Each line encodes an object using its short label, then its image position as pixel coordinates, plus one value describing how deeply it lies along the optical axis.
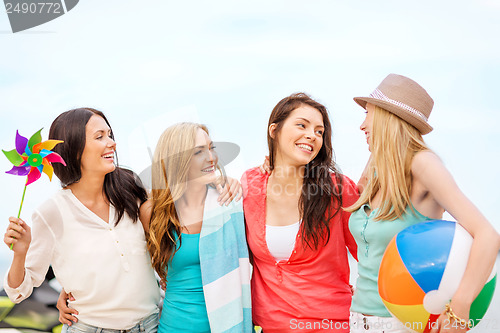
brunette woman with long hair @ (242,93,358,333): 2.61
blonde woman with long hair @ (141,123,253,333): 2.59
